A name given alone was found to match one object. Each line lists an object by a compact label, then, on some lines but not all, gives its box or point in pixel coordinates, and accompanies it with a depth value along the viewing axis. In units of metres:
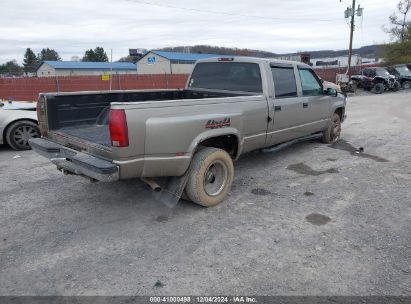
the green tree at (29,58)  97.12
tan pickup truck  3.53
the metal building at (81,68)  61.53
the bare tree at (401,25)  46.51
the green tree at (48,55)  102.38
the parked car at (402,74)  26.23
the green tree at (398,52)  41.78
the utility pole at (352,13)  28.23
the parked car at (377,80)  24.26
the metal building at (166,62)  54.97
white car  7.17
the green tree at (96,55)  94.33
